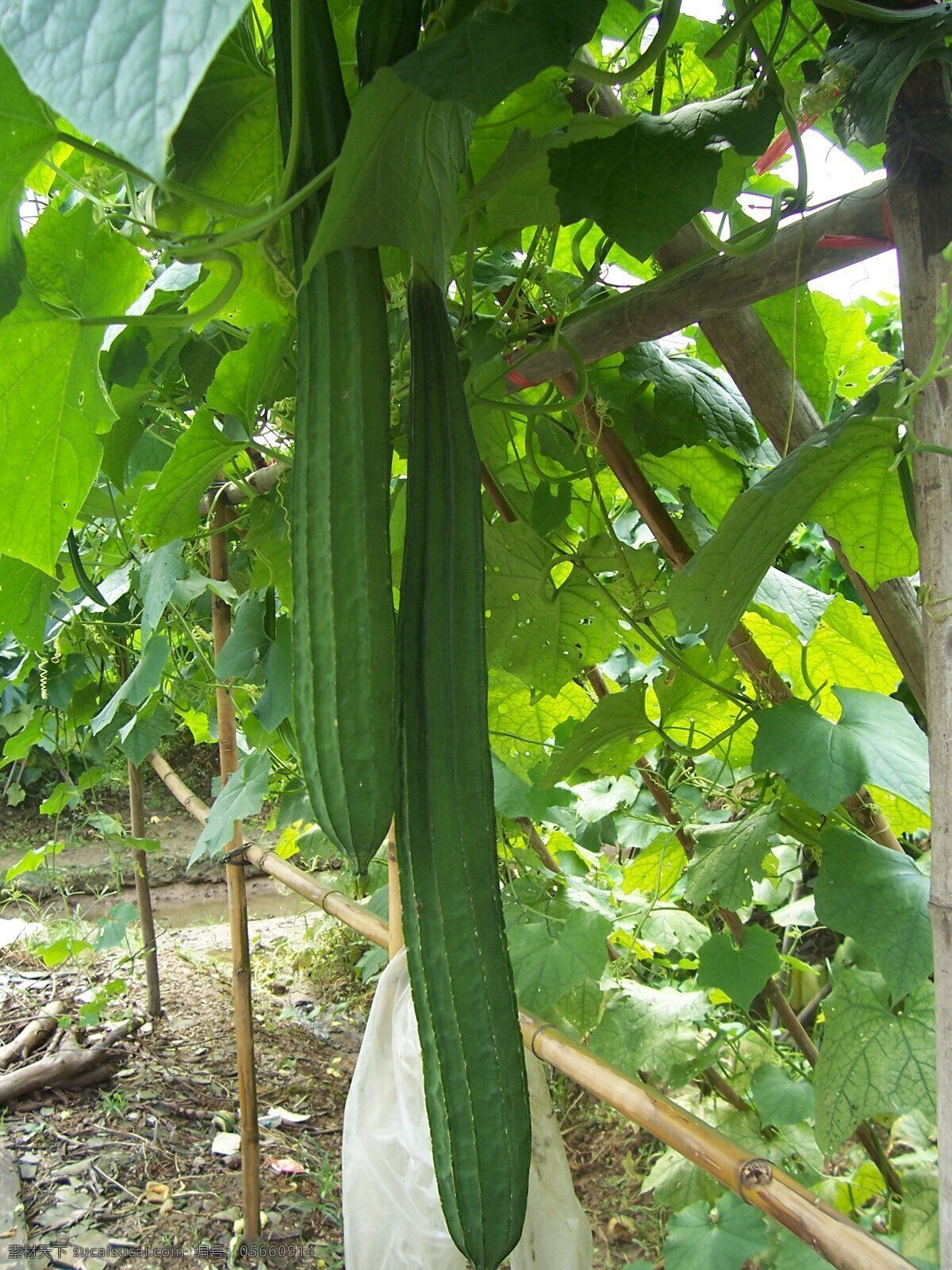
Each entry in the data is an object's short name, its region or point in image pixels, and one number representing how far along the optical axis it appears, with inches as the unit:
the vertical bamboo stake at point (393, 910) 51.6
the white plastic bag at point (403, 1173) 46.4
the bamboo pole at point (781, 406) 29.8
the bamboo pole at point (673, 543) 39.2
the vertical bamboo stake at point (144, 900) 117.9
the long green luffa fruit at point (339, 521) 18.7
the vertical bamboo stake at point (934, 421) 18.5
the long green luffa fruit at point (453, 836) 20.3
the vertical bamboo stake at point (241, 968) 71.8
